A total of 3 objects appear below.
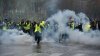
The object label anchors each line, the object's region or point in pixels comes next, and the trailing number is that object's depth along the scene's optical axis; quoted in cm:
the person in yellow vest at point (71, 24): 2907
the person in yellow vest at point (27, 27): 3008
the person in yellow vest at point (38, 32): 2519
